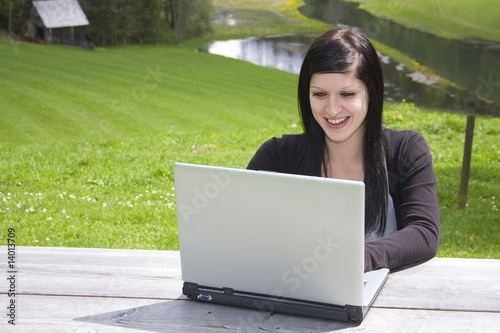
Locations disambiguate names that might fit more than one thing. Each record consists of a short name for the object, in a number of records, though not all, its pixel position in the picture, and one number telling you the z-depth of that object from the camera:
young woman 2.42
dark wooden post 5.98
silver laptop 1.69
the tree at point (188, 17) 20.92
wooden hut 24.00
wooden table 1.79
